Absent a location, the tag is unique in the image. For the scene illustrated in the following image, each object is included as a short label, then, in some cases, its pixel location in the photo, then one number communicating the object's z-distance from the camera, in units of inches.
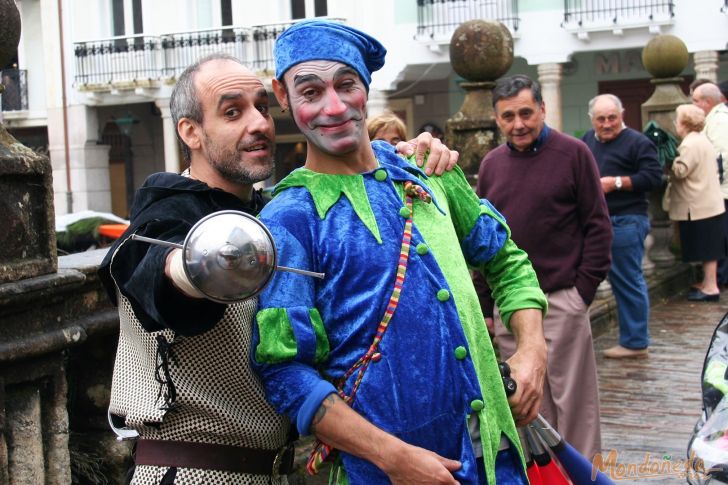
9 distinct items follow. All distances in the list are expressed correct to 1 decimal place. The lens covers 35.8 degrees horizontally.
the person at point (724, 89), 473.5
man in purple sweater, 210.4
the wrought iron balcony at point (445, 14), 1006.4
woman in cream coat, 400.8
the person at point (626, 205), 308.7
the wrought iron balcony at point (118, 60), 1150.3
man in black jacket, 100.0
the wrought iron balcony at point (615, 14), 923.4
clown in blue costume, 95.0
